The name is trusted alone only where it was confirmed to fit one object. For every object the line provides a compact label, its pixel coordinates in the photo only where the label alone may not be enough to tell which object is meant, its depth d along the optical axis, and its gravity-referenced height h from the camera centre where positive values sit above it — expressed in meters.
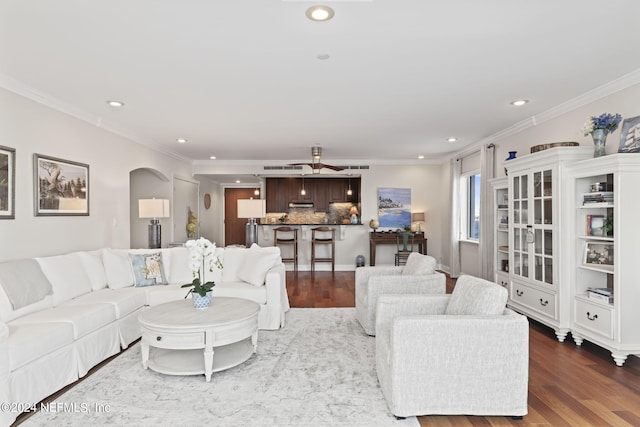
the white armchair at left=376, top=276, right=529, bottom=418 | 2.28 -0.94
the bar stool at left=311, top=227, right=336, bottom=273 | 8.05 -0.57
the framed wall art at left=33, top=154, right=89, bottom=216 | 3.76 +0.33
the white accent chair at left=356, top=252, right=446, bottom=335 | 3.87 -0.74
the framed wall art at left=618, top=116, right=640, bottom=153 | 3.28 +0.70
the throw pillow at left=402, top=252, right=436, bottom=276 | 4.00 -0.57
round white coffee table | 2.80 -0.92
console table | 7.96 -0.55
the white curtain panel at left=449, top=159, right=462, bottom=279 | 7.41 -0.08
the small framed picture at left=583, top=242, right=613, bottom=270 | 3.36 -0.39
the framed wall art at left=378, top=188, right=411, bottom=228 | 8.45 +0.17
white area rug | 2.31 -1.26
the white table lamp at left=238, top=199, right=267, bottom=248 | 5.95 +0.06
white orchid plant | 3.24 -0.37
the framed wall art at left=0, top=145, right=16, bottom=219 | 3.30 +0.31
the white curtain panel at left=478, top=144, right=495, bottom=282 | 5.78 +0.01
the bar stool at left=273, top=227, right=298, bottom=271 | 8.05 -0.53
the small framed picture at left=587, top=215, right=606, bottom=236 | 3.46 -0.11
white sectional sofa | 2.45 -0.79
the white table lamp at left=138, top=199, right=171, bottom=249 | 5.42 +0.04
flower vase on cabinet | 3.45 +0.68
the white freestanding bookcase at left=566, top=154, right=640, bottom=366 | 3.10 -0.36
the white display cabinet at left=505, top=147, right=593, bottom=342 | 3.71 -0.24
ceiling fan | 6.69 +1.11
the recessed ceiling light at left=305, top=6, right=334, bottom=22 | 2.20 +1.22
